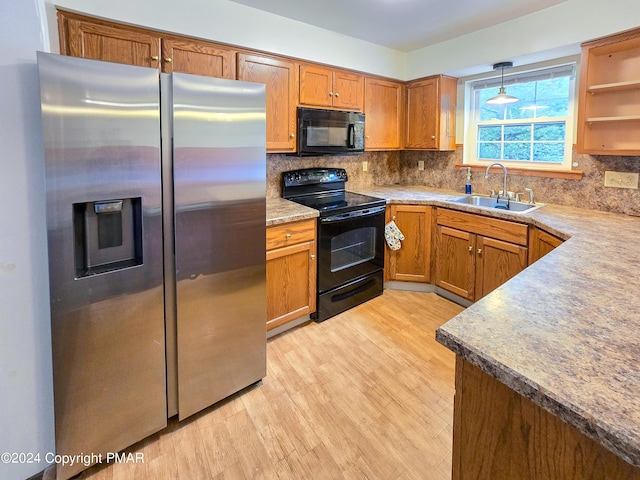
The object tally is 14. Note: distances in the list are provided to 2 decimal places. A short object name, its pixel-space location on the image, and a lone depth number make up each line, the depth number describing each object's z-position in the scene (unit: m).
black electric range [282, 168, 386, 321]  2.79
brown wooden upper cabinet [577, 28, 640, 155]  2.26
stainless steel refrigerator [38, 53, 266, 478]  1.34
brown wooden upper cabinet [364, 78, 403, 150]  3.46
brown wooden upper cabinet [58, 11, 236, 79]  1.96
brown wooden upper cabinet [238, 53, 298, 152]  2.61
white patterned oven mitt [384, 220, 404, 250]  3.30
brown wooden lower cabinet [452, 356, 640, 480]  0.68
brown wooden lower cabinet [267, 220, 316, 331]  2.47
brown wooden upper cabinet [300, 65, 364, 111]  2.93
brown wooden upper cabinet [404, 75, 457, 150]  3.46
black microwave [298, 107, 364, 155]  2.92
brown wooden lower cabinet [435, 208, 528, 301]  2.62
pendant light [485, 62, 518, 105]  2.90
